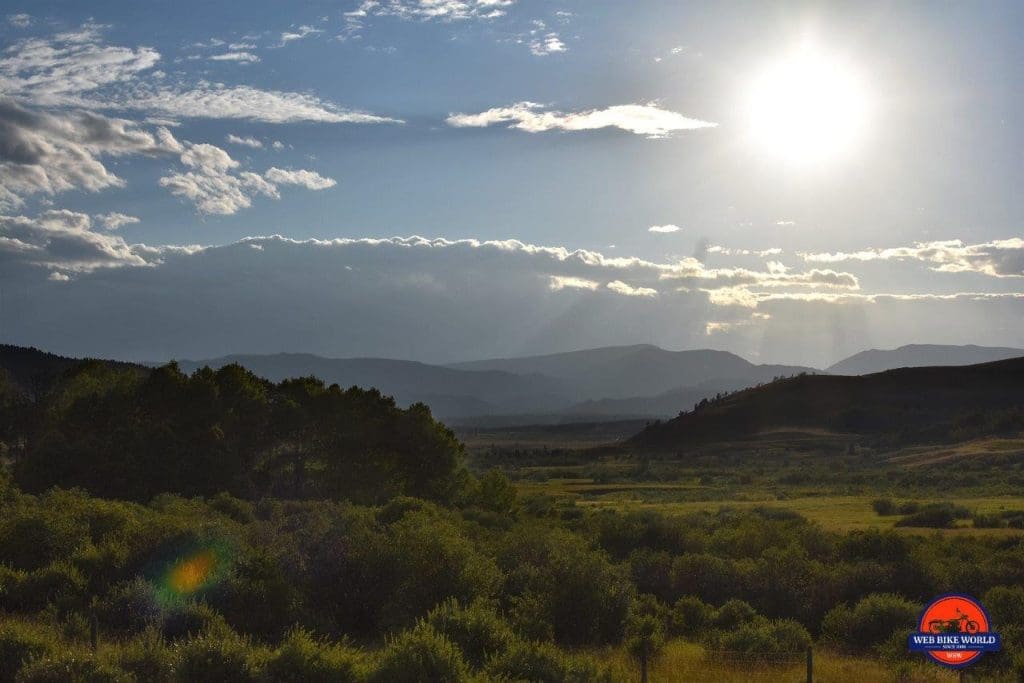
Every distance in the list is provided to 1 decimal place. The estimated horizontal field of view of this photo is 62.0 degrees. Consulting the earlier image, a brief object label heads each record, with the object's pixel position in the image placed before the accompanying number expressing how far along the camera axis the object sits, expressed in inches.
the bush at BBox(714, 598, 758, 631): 1137.4
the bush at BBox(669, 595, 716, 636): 1136.8
